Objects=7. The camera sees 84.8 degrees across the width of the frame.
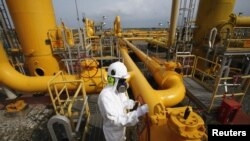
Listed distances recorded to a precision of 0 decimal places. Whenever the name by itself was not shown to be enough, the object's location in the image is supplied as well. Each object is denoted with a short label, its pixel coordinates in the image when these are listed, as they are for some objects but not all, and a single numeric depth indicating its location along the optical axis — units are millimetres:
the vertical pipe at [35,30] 4611
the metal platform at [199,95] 4007
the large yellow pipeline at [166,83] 3129
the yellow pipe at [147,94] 1504
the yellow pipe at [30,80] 4684
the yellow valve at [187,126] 1245
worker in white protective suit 1762
